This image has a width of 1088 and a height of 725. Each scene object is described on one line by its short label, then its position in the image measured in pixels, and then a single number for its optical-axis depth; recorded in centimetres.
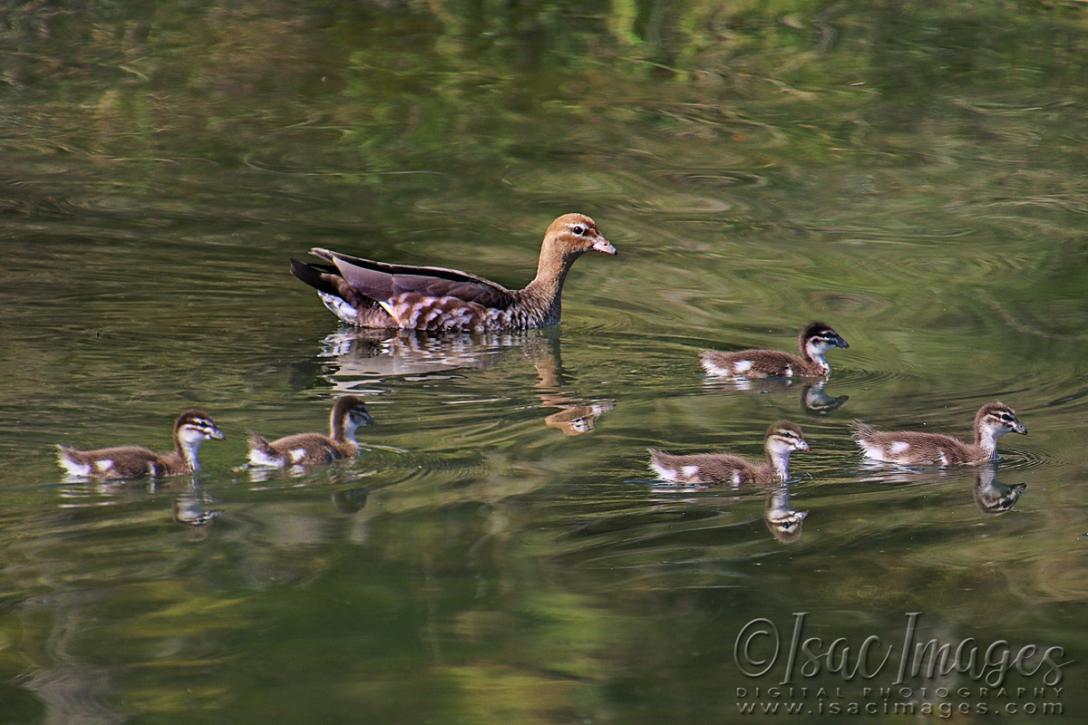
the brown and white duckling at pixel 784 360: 2117
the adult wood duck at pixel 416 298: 2380
